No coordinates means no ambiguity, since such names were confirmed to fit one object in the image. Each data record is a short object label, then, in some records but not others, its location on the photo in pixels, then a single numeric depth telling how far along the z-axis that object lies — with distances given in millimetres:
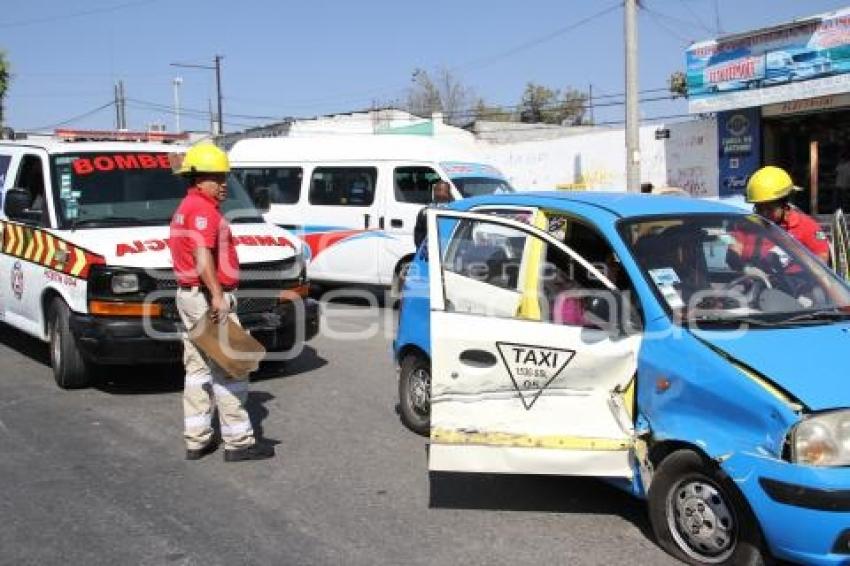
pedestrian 11539
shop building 16391
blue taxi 3648
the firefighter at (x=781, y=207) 6223
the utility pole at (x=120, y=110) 60219
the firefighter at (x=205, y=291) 5672
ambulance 7012
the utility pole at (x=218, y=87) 58459
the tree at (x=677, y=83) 49812
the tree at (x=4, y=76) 24469
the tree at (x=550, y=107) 67125
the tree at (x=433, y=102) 61406
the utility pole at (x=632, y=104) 17969
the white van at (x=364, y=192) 12453
